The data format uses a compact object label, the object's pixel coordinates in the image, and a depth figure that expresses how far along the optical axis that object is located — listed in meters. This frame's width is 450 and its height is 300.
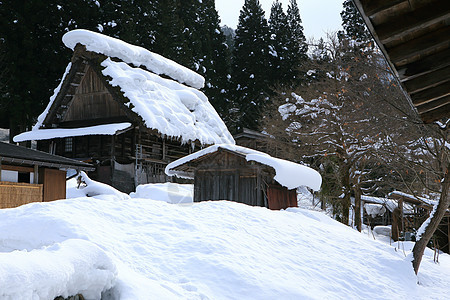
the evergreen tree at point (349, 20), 32.42
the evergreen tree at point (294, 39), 38.59
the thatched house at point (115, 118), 21.61
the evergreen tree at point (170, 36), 31.75
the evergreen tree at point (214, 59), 35.09
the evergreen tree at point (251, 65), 36.88
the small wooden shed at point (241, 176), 14.89
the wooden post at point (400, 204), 19.56
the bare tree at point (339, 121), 16.41
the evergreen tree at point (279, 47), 38.69
